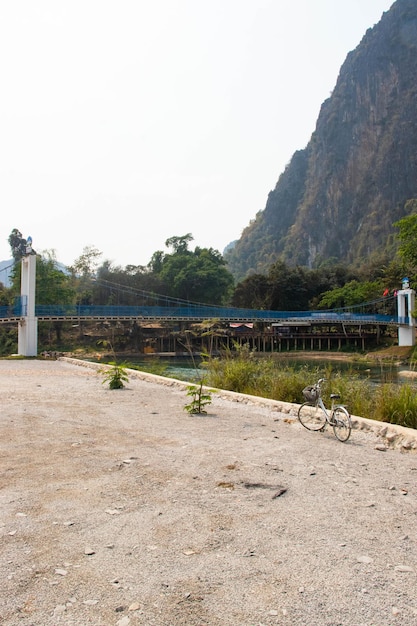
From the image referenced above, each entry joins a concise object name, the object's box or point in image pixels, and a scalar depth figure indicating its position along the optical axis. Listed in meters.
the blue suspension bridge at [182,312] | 30.78
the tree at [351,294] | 56.97
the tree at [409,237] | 37.16
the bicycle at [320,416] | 5.94
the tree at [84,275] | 58.66
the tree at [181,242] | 70.50
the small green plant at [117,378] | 11.59
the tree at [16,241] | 67.56
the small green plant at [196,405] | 7.92
